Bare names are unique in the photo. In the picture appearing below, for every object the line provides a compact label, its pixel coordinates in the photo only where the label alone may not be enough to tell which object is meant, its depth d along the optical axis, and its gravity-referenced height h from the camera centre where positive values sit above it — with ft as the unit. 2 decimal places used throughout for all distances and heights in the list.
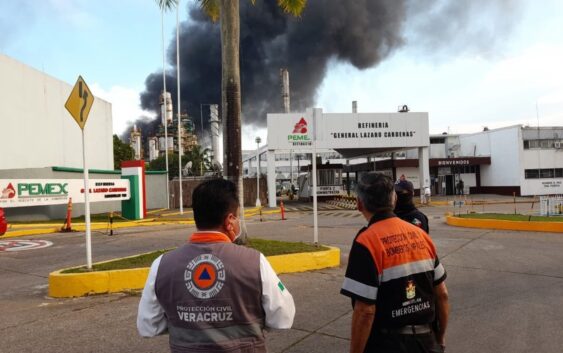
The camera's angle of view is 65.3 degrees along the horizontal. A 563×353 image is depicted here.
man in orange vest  7.55 -1.80
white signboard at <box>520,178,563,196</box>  122.72 -2.56
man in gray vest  6.41 -1.62
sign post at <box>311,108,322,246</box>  31.07 +3.75
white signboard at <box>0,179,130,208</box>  54.85 +0.61
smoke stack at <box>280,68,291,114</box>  177.17 +38.79
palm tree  28.94 +6.65
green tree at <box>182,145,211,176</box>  212.64 +15.24
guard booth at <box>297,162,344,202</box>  111.14 +1.28
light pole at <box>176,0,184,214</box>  94.68 +29.52
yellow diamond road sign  24.72 +5.26
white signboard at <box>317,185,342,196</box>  112.06 -1.08
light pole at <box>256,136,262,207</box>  103.71 -0.43
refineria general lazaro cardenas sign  98.53 +12.51
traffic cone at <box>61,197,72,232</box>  54.15 -3.76
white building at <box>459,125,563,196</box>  123.03 +5.18
